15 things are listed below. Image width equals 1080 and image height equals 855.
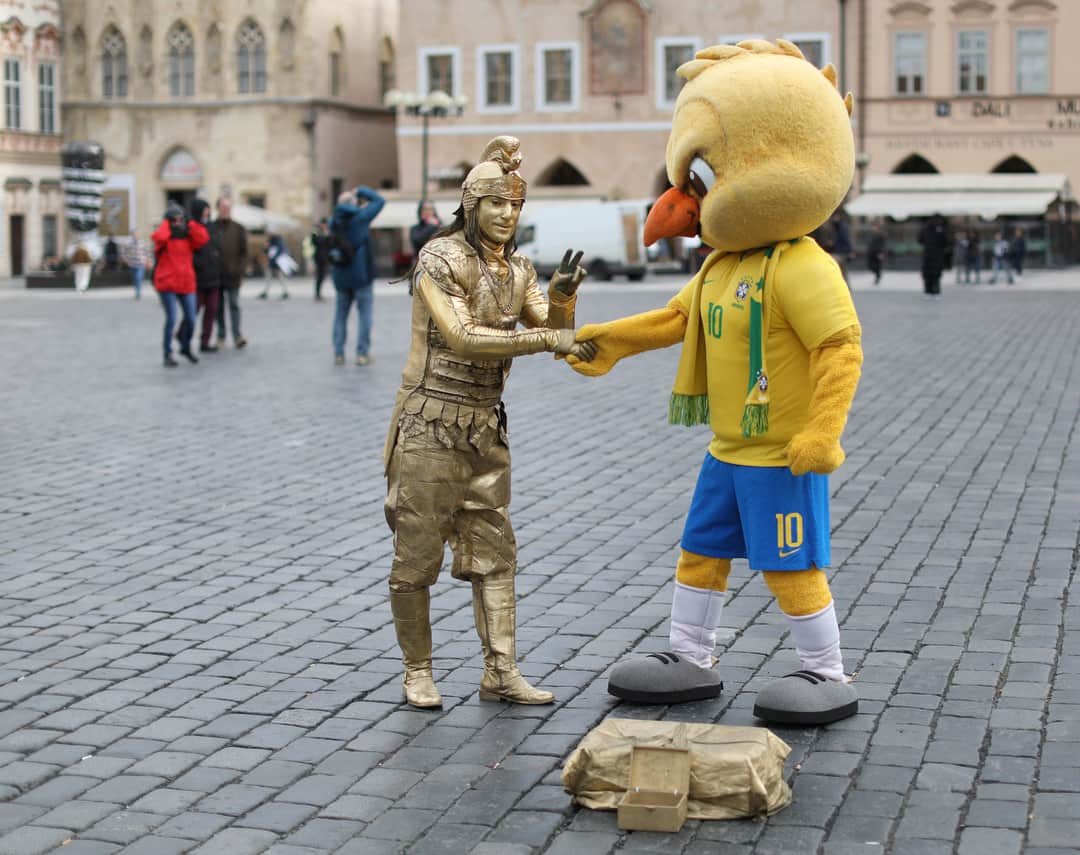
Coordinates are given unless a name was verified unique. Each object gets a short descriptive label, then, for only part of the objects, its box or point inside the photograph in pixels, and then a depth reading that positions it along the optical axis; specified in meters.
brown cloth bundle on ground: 4.47
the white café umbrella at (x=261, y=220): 48.91
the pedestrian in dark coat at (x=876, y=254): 37.44
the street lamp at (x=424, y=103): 40.62
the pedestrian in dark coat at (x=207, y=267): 17.91
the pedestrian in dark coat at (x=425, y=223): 18.86
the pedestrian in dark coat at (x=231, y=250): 18.83
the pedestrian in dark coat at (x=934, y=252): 29.02
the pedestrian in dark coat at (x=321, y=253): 27.06
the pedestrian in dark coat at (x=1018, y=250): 40.34
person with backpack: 16.39
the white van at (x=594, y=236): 40.69
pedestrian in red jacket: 17.05
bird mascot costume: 5.23
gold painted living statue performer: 5.39
